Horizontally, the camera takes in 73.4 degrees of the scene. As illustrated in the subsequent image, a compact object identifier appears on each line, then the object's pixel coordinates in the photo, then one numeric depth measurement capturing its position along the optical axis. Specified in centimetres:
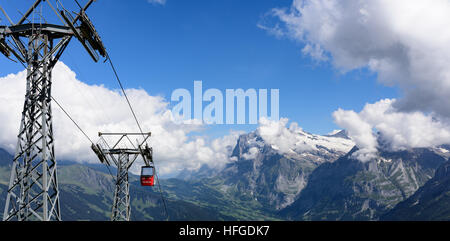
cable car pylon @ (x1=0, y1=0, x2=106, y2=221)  1598
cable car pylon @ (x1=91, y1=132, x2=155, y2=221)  3903
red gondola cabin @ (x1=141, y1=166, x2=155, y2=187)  4128
